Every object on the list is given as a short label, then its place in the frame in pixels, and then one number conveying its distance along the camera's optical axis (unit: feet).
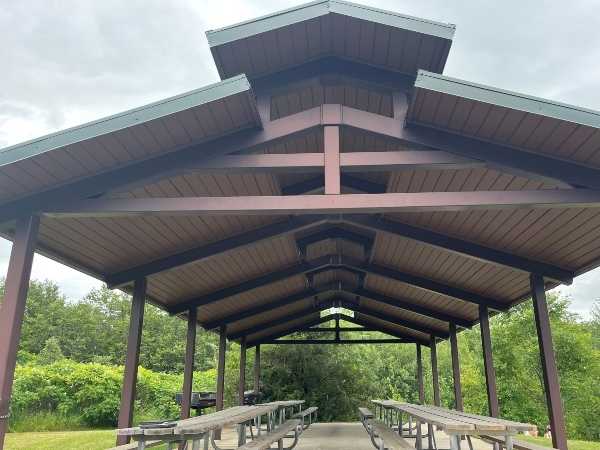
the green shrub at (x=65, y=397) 34.14
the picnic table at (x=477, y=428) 10.05
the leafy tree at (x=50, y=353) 76.99
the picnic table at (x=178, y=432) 9.41
